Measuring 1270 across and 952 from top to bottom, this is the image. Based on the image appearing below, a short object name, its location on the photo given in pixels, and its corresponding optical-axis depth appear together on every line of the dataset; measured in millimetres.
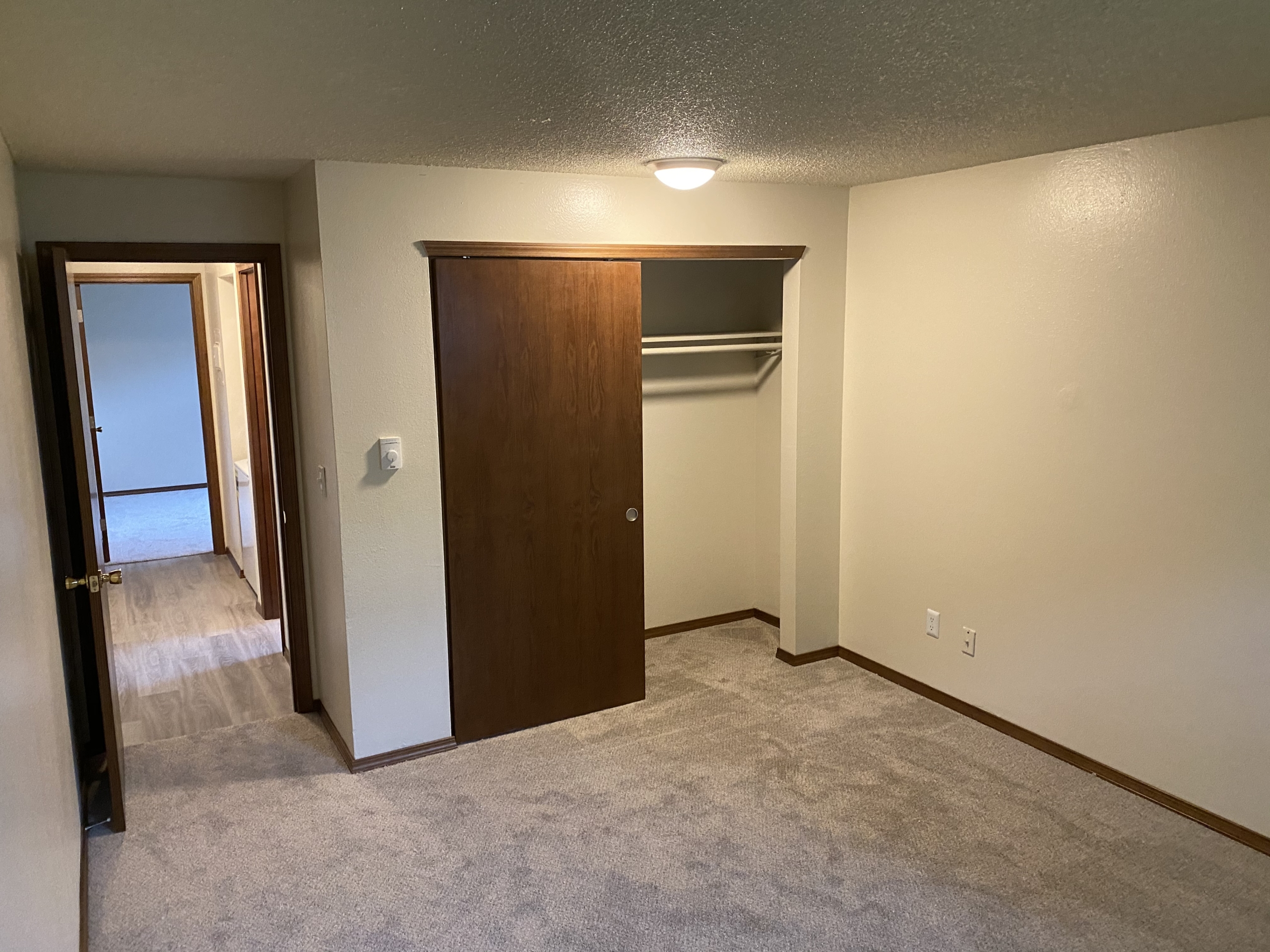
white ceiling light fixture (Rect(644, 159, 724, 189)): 3133
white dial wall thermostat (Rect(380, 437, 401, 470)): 3338
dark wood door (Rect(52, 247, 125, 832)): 2963
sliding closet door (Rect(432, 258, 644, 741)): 3467
